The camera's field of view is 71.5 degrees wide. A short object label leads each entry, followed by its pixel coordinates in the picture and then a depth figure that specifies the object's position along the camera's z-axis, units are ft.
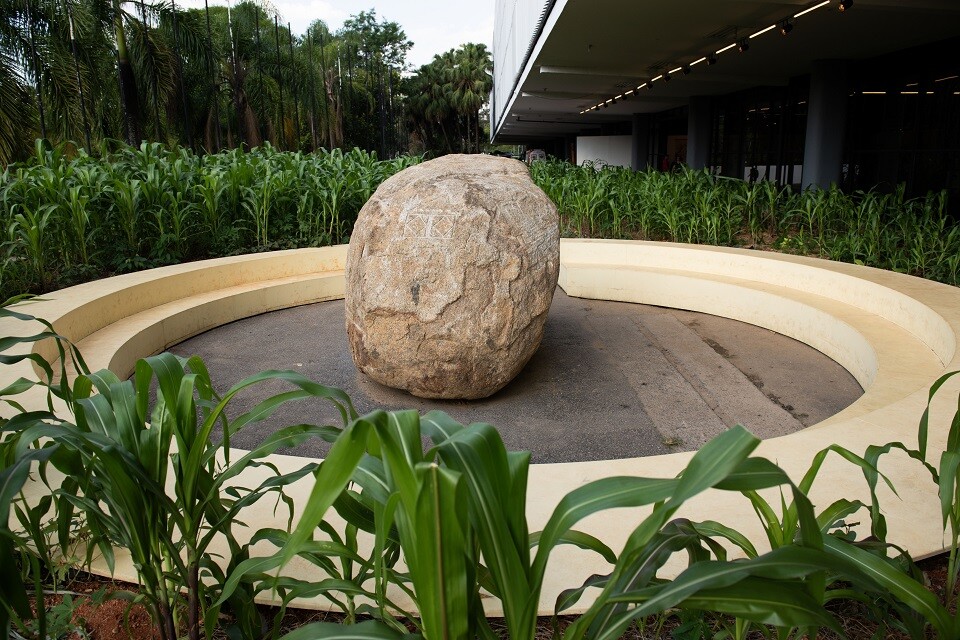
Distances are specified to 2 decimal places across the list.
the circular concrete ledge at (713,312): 6.61
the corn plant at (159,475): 4.38
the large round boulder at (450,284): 12.51
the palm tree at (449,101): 163.43
